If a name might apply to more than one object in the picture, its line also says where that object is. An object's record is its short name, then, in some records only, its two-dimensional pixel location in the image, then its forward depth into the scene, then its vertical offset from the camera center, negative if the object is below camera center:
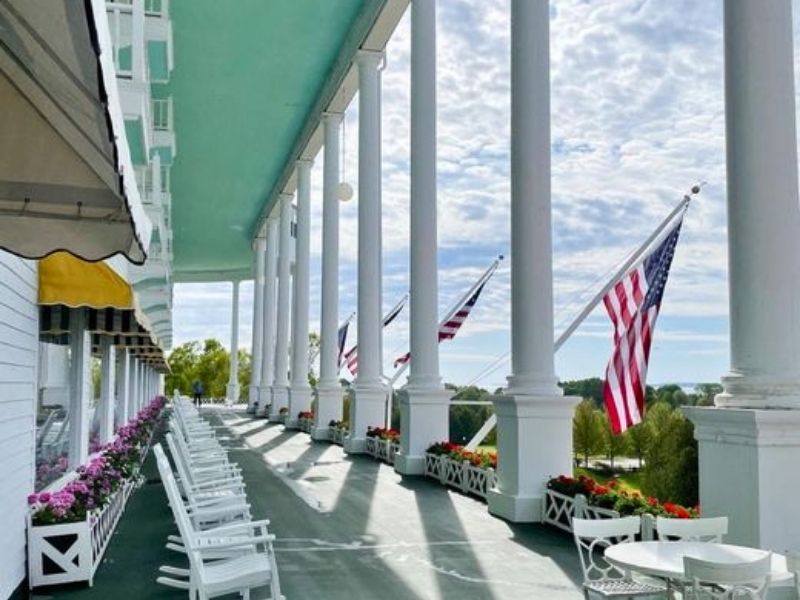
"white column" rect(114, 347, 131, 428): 16.06 -0.52
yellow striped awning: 7.40 +0.72
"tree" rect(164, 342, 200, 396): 79.75 -0.53
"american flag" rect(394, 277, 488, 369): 16.77 +0.85
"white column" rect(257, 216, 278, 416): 36.50 +2.02
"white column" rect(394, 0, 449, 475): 13.93 +1.51
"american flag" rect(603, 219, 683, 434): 8.77 +0.37
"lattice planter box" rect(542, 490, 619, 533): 8.32 -1.57
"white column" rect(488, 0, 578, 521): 9.63 +0.64
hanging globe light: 21.02 +4.37
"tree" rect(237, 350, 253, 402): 65.85 -0.93
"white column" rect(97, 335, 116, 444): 12.42 -0.38
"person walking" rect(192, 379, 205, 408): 54.65 -1.99
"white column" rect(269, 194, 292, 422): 31.81 +1.81
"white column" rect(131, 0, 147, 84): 10.59 +4.16
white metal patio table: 4.69 -1.16
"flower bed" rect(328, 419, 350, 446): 20.10 -1.71
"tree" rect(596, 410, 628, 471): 28.08 -2.79
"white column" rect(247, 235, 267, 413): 40.72 +2.22
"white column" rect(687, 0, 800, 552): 5.68 +0.47
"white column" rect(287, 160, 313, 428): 26.92 +1.57
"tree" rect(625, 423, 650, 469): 21.02 -2.16
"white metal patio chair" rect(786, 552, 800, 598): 4.83 -1.20
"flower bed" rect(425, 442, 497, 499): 11.27 -1.56
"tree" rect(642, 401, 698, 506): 14.49 -1.93
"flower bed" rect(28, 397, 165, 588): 6.71 -1.42
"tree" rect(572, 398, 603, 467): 28.34 -2.36
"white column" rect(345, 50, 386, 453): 17.91 +2.16
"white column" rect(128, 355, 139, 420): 19.95 -0.66
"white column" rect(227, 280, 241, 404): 53.88 +0.35
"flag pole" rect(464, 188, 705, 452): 9.51 +1.03
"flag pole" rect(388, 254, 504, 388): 16.88 +1.49
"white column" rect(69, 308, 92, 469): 9.51 -0.33
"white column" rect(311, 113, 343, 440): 22.03 +2.01
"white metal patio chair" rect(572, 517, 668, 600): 5.23 -1.44
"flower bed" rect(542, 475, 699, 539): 7.62 -1.41
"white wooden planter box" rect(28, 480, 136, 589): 6.68 -1.58
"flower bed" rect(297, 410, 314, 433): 24.91 -1.81
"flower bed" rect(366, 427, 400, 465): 15.91 -1.62
